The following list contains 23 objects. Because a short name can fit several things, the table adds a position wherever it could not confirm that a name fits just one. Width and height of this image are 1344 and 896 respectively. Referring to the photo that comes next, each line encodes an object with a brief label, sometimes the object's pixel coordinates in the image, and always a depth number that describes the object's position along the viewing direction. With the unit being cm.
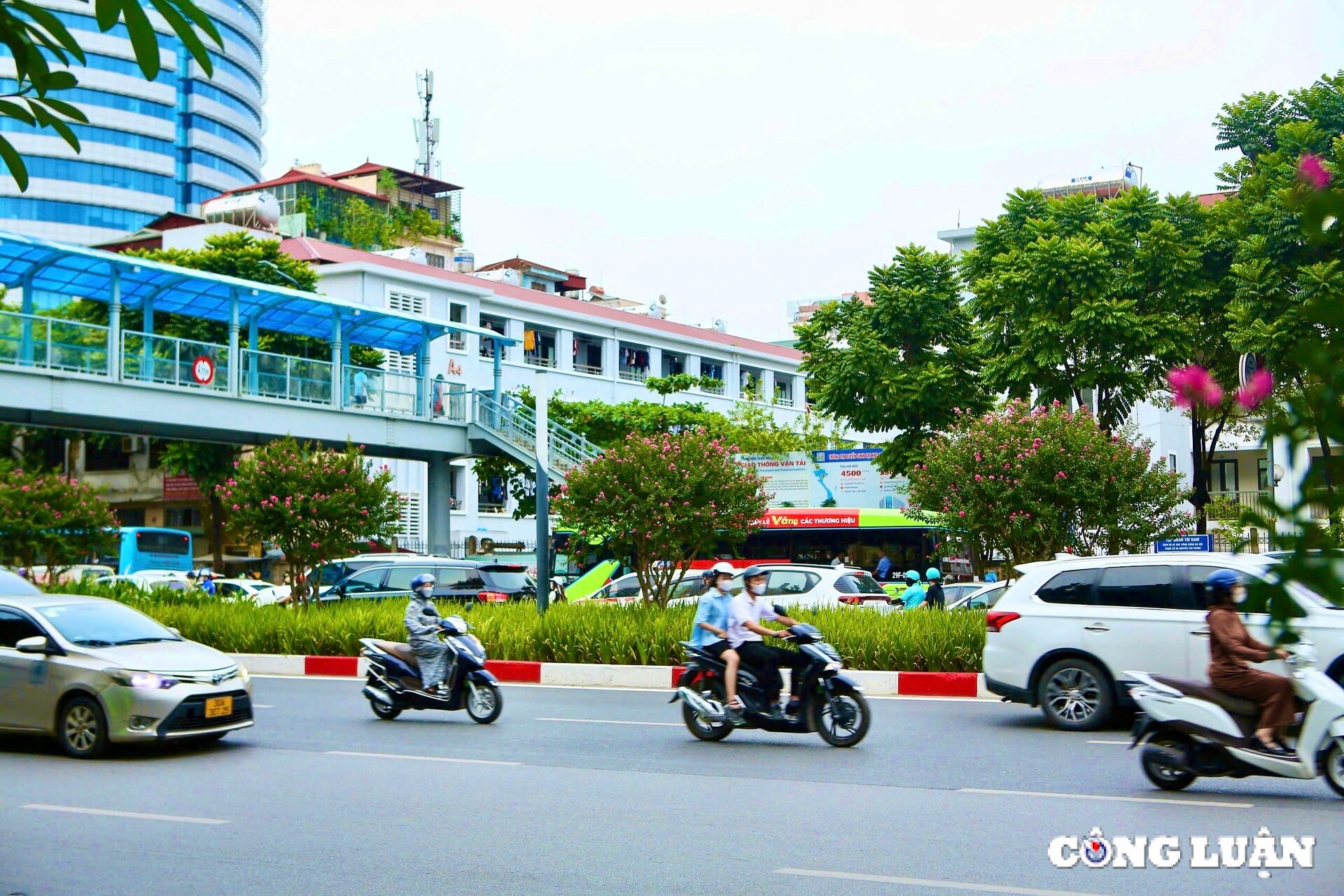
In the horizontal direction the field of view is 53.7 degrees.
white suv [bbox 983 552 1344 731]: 1215
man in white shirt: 1175
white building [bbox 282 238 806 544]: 5381
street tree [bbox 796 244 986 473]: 3497
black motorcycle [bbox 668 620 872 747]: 1157
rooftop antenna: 9238
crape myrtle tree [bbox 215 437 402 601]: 2284
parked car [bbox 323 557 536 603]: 2603
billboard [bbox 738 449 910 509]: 3912
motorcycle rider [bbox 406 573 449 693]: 1373
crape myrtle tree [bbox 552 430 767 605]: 2186
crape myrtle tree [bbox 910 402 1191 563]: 2138
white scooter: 843
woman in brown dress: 851
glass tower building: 8600
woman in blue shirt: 1184
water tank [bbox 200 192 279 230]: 5750
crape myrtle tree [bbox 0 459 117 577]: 2717
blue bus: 4338
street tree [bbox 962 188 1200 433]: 3044
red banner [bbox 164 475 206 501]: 5278
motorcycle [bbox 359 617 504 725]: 1365
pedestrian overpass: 3005
